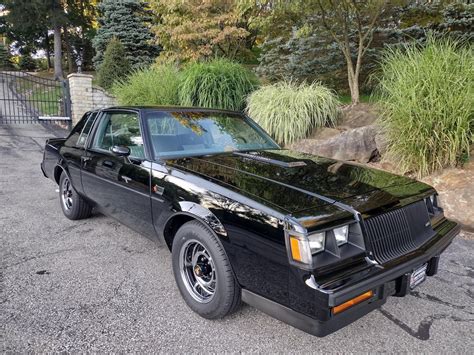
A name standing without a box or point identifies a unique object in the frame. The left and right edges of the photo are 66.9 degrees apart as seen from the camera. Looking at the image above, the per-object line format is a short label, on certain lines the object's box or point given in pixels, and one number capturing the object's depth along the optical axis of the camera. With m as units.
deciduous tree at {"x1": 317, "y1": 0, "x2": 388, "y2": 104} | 7.87
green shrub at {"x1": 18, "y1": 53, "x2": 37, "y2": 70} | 37.16
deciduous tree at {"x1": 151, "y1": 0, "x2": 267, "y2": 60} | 12.36
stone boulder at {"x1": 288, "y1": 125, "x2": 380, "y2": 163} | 6.06
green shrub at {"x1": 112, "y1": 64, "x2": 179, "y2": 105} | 9.03
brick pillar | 11.25
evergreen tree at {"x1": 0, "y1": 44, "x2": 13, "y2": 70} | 36.42
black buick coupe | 1.94
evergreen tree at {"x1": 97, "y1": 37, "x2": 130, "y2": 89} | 13.76
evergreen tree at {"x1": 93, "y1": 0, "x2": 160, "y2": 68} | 18.19
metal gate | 11.53
